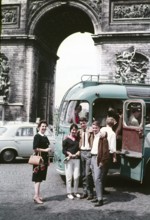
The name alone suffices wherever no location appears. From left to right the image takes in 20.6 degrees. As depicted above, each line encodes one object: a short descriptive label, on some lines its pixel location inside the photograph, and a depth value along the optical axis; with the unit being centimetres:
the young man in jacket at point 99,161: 804
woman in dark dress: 800
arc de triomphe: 2361
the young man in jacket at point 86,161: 859
